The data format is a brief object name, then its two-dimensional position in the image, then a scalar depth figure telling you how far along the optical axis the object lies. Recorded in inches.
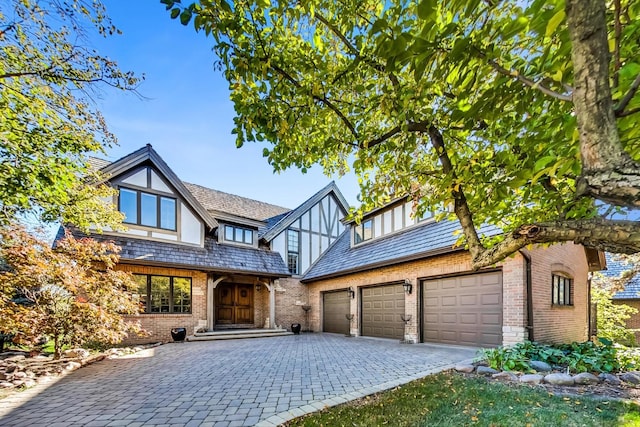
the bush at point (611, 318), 500.4
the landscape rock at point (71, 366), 267.4
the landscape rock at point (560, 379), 205.2
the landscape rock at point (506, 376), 216.4
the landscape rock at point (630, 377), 204.3
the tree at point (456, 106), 73.1
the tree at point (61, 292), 262.5
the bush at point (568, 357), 228.8
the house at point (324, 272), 341.4
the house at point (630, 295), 571.8
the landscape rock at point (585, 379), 207.0
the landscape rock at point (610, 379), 205.7
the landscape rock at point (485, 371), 230.1
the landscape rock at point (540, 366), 232.1
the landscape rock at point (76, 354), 307.7
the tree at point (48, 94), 192.4
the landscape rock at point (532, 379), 209.5
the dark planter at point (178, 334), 455.2
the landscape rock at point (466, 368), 238.8
